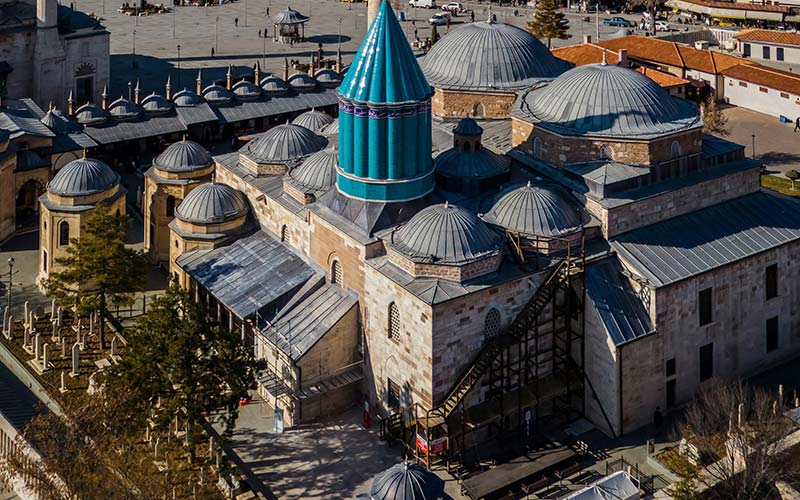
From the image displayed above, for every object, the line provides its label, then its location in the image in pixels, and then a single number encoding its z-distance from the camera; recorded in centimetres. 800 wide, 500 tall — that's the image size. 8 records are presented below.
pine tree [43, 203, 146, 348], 5066
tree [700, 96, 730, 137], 7400
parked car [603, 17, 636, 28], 11686
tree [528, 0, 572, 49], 9700
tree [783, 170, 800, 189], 7012
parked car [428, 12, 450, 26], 11869
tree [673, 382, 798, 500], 3962
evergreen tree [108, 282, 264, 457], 4078
